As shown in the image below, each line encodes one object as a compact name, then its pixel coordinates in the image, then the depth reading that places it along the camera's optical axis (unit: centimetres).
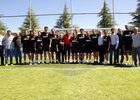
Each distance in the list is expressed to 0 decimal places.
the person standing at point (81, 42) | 783
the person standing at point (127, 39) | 707
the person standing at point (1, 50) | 769
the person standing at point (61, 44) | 794
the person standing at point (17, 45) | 775
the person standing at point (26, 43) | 782
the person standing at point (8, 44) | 757
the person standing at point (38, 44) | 773
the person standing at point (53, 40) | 783
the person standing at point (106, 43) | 754
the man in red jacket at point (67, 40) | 788
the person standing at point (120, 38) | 743
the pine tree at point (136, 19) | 3049
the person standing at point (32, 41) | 774
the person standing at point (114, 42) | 724
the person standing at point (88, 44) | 784
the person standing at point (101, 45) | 762
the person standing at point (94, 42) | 780
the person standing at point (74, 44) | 784
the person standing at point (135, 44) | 666
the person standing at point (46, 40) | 777
